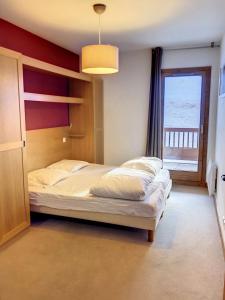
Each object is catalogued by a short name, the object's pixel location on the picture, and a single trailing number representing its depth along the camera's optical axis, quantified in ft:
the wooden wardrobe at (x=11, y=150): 8.43
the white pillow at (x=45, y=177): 10.85
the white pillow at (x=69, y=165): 12.88
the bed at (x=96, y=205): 8.73
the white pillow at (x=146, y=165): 11.56
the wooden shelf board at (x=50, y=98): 10.65
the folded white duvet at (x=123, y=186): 8.82
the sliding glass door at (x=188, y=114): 14.70
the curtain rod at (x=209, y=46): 13.92
